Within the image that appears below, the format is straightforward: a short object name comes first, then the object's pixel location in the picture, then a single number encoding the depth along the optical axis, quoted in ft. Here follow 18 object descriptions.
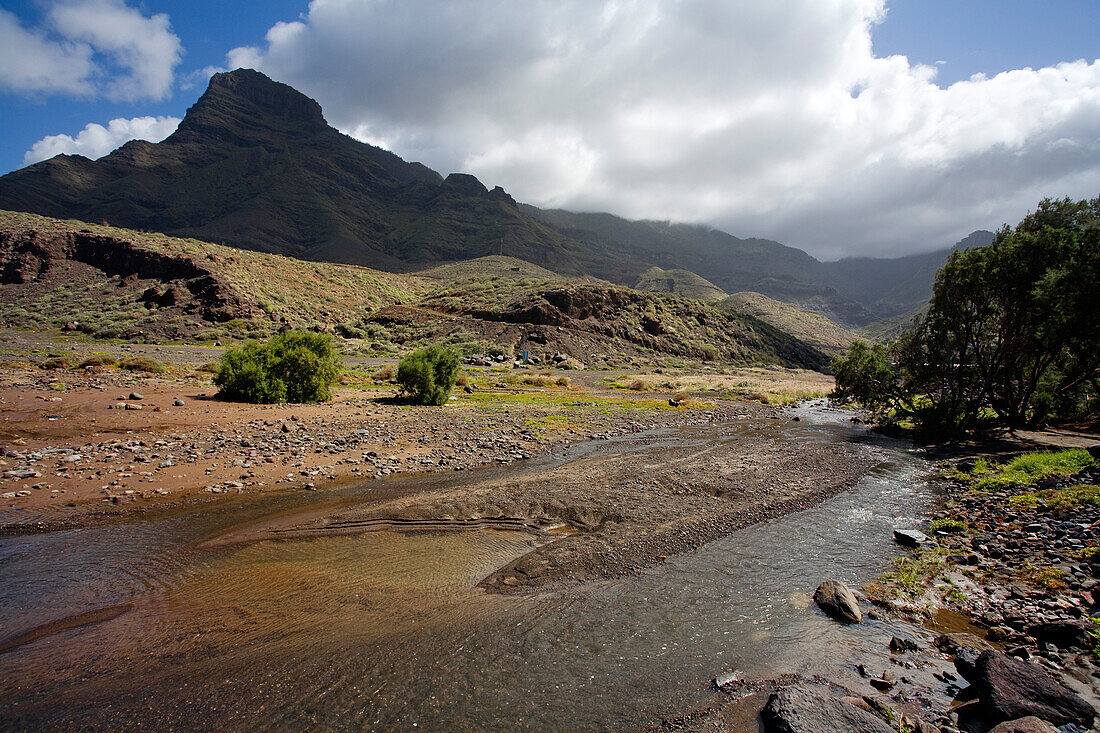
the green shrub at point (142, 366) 90.02
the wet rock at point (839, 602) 23.48
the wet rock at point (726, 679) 18.67
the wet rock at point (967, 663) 18.63
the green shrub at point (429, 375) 85.87
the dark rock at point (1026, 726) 14.55
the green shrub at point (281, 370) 70.23
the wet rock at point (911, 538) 33.55
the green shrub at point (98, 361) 85.86
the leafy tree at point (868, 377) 88.33
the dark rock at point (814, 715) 15.47
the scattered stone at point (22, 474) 36.01
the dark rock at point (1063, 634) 20.34
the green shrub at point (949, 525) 36.04
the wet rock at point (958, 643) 20.81
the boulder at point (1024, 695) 15.81
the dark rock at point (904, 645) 21.01
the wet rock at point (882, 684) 18.20
